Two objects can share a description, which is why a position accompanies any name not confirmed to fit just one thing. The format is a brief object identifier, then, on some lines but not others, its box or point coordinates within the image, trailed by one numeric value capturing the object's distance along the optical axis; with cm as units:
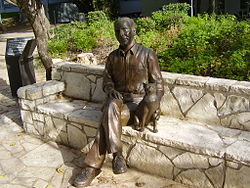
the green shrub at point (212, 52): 434
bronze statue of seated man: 341
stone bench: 315
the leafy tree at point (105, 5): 1802
